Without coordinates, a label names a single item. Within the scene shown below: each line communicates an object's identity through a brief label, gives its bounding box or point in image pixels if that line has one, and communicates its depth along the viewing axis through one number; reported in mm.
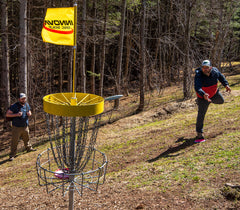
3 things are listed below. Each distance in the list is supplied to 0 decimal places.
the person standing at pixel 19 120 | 8305
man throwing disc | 6163
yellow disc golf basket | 3045
